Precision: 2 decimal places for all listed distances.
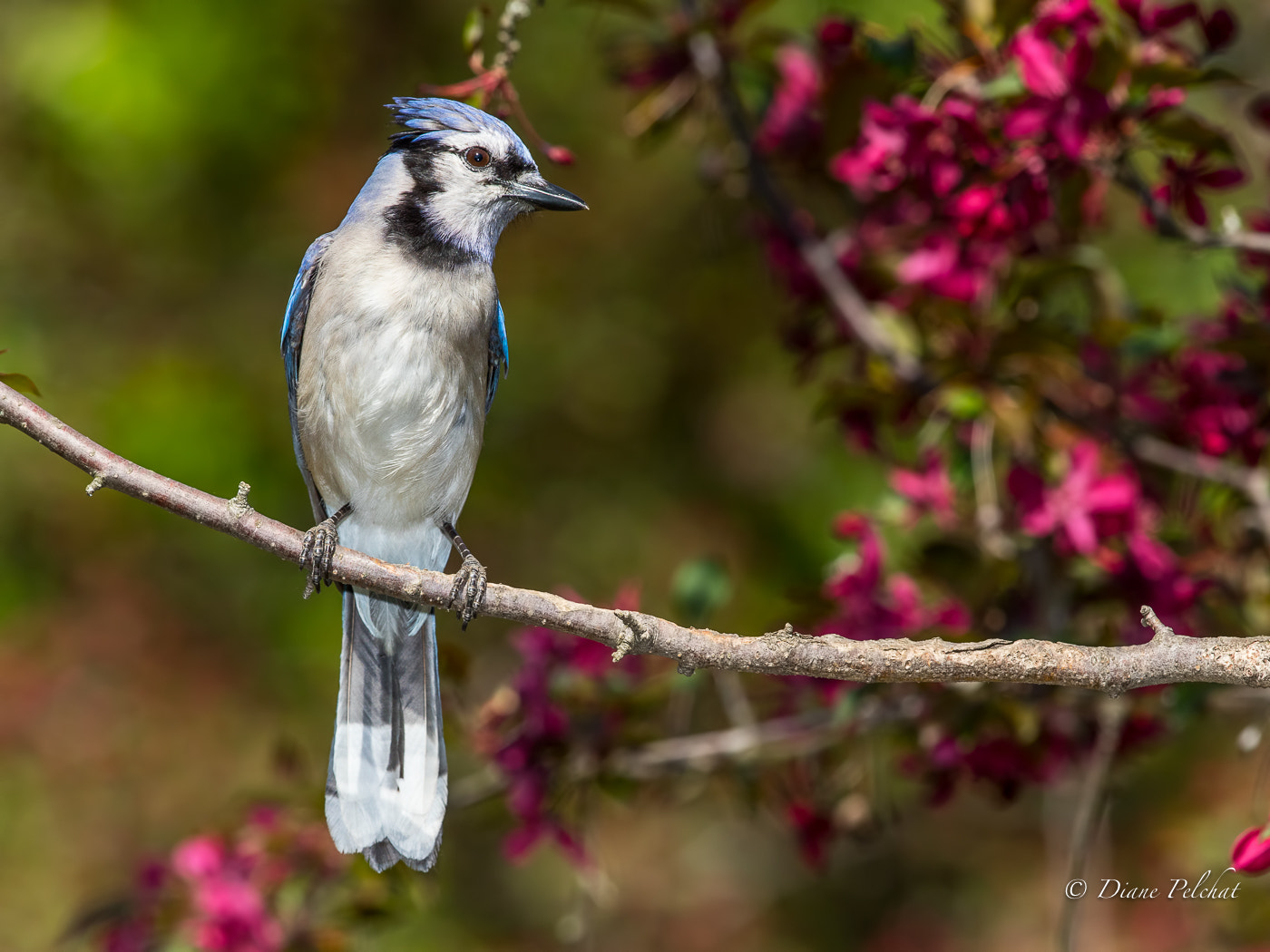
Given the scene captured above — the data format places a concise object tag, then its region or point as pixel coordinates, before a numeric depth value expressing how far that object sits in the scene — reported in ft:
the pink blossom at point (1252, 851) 15.49
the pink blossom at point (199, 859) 21.77
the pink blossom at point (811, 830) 22.62
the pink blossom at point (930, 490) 22.76
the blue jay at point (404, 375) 22.90
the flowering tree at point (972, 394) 20.18
